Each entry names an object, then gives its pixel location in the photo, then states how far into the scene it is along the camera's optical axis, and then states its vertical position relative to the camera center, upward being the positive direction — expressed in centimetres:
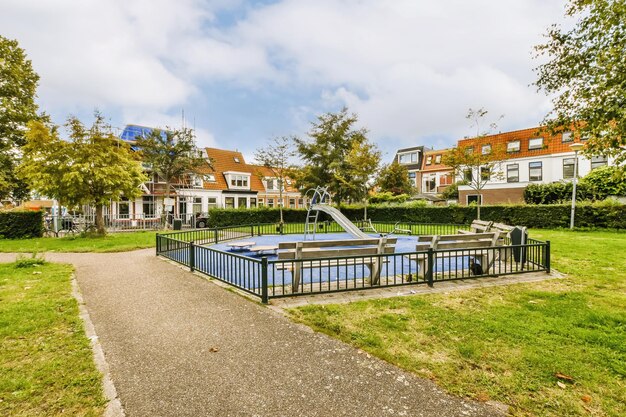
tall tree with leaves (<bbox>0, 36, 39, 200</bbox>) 2403 +799
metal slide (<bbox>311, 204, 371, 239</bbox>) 1576 -84
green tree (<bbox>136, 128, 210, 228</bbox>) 3098 +517
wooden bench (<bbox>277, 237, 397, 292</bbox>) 634 -101
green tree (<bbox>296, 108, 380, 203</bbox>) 3055 +462
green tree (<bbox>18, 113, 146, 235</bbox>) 1634 +207
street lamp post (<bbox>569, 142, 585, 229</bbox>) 1900 -77
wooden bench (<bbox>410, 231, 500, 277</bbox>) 755 -100
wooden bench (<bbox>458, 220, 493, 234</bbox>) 1112 -85
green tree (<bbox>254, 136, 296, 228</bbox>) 3039 +434
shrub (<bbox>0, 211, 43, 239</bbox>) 1812 -105
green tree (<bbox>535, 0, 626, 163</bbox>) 485 +213
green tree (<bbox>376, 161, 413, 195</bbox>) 4430 +289
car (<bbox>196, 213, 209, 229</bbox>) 2967 -143
